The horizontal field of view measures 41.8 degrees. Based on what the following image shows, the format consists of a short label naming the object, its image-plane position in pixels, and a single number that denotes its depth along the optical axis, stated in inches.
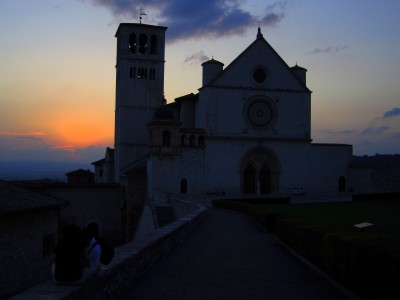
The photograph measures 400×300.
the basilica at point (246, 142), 1985.7
